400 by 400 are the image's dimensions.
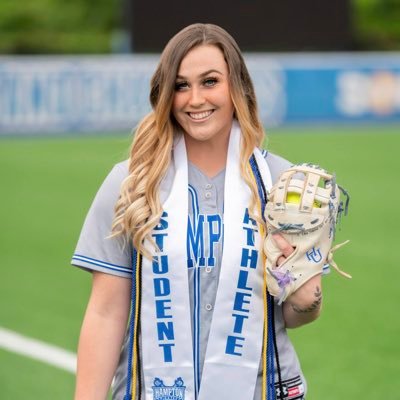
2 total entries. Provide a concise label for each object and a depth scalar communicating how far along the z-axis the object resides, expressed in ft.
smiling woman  16.76
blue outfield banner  105.53
